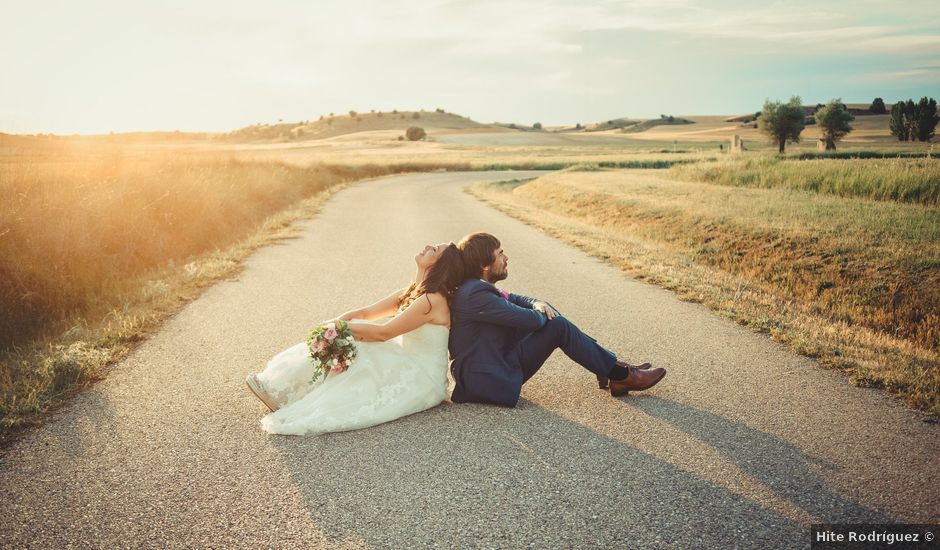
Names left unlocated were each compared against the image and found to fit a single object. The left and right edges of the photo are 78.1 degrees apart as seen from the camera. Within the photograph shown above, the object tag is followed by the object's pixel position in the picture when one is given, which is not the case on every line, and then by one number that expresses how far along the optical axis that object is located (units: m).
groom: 4.55
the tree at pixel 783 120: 50.44
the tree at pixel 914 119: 49.28
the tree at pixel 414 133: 96.94
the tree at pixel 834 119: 51.62
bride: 4.28
